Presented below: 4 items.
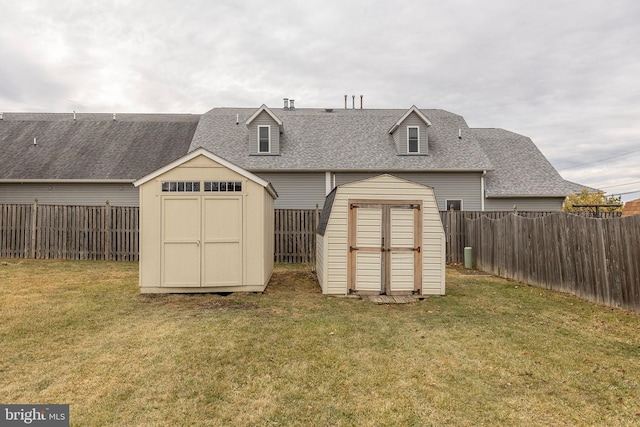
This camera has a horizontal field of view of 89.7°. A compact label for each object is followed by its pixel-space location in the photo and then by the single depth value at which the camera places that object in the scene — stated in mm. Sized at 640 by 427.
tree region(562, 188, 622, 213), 19422
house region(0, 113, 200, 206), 15383
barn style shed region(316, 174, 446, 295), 7910
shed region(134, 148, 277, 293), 7633
